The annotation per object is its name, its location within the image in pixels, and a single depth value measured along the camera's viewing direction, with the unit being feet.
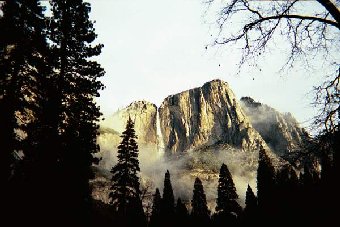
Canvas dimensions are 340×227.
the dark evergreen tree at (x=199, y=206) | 211.00
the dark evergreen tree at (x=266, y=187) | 171.92
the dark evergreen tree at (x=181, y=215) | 207.16
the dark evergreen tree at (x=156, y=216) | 191.19
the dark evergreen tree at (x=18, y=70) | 67.77
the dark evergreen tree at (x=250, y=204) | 185.68
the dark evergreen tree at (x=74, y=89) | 69.97
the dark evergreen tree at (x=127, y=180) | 126.81
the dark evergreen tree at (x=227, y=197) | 173.47
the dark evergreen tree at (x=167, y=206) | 184.79
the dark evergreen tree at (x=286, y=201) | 156.87
